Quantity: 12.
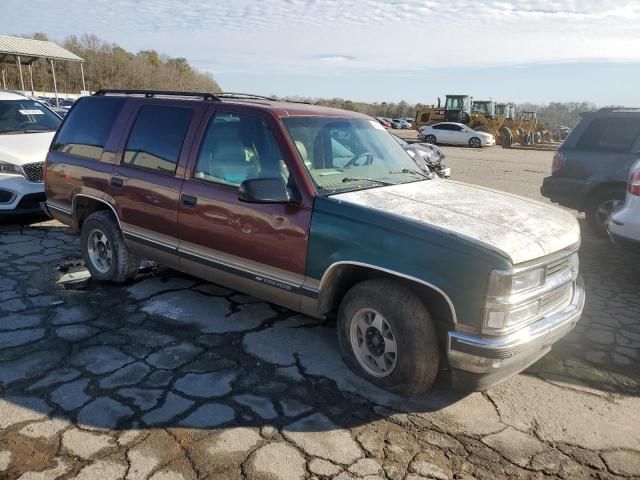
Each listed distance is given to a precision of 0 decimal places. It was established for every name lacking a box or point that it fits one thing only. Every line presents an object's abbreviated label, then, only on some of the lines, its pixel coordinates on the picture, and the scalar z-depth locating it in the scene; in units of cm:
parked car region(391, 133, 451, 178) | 994
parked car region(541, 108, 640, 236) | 725
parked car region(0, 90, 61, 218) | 702
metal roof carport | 2702
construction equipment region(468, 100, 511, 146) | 3130
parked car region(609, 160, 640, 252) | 509
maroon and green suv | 295
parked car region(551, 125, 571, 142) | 4060
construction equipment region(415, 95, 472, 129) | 3288
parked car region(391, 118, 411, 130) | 5460
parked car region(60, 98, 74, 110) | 3036
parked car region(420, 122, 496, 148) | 2888
